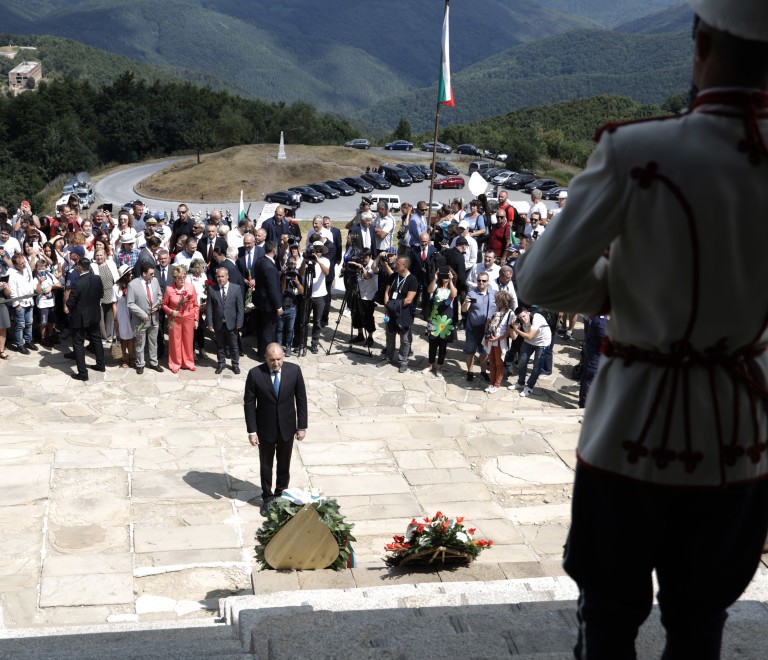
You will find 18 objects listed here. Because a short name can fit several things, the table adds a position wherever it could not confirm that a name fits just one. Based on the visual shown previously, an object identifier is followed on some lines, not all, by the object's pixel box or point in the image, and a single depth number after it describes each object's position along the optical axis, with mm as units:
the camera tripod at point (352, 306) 12625
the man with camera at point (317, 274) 12195
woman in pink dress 11648
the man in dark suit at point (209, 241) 12447
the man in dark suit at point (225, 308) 11516
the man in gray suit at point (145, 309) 11359
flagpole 17431
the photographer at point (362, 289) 12484
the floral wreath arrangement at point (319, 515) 6297
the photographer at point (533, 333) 11078
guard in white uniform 1842
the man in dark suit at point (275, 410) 7879
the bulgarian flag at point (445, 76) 17766
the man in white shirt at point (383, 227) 13523
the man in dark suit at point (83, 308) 10984
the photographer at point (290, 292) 11984
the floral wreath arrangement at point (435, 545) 6168
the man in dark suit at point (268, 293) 11539
